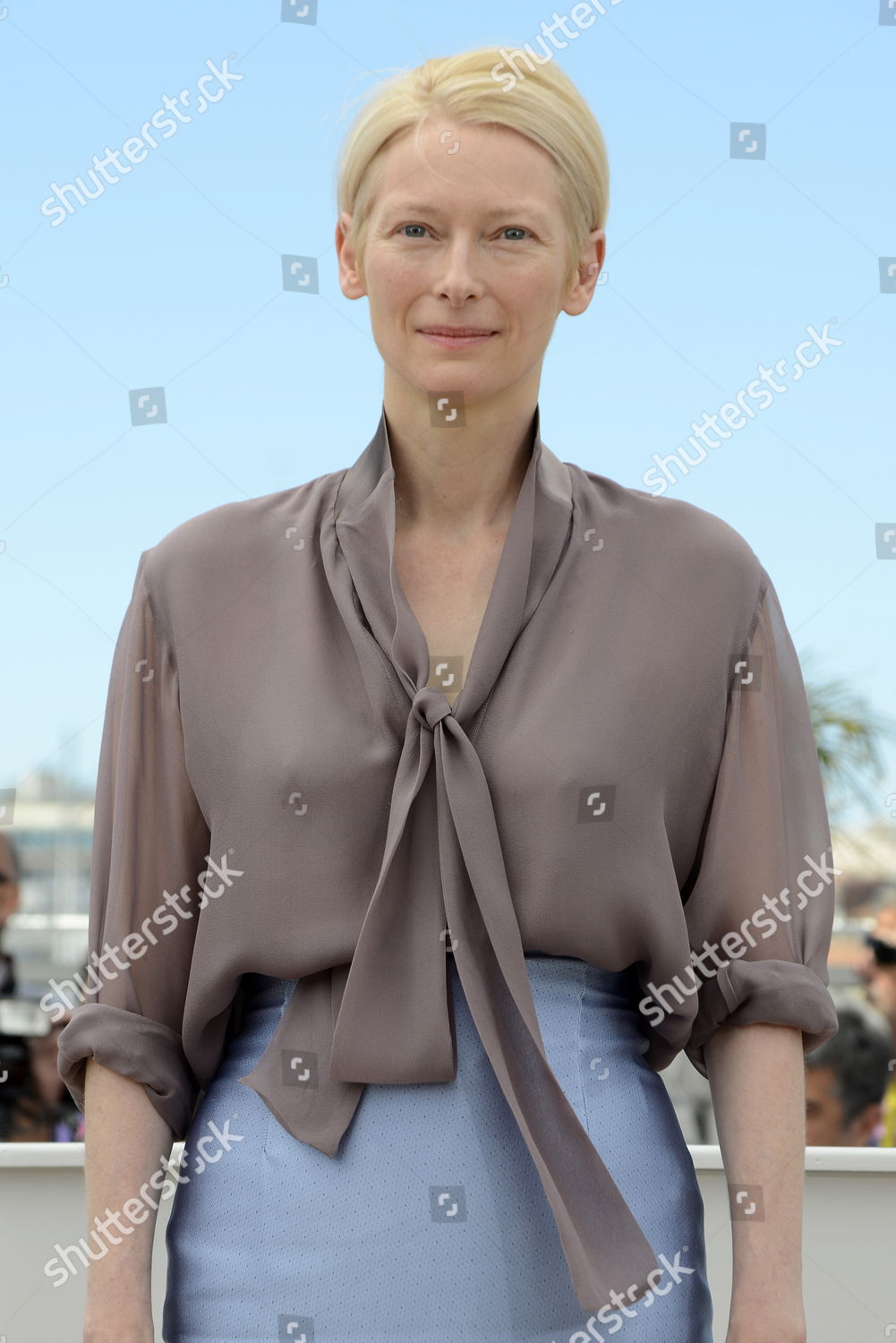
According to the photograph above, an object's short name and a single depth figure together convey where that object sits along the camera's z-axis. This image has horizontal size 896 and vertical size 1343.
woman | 2.83
